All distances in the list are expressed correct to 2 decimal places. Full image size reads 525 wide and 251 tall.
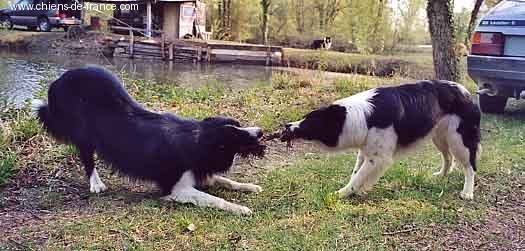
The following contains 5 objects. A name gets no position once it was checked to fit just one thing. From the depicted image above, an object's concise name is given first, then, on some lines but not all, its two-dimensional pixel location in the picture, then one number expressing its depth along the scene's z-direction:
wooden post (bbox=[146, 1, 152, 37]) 26.66
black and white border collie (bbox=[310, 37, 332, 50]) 25.97
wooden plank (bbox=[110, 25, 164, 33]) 24.89
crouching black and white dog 3.74
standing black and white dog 3.80
